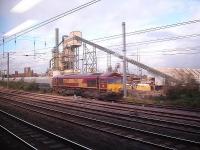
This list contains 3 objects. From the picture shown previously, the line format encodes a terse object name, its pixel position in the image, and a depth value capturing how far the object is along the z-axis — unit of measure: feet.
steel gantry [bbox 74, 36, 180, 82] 184.03
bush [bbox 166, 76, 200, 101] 96.07
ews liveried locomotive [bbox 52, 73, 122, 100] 108.95
